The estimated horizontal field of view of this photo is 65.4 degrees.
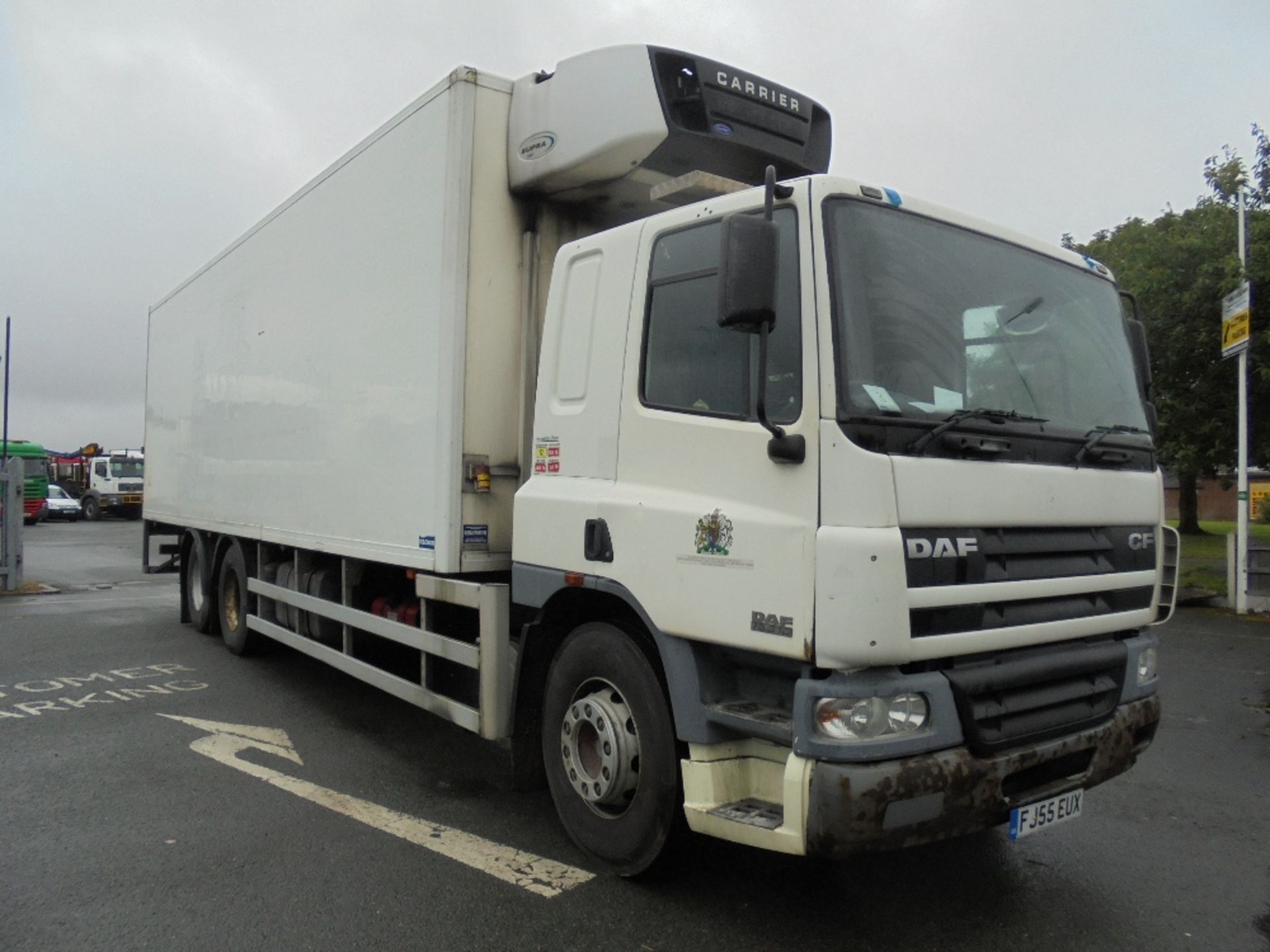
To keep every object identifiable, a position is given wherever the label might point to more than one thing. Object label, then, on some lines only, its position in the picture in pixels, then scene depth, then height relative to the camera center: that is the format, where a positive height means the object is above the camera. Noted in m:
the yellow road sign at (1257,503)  28.69 +0.32
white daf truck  3.25 +0.12
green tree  13.59 +2.44
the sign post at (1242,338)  11.17 +2.01
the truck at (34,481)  33.94 +0.30
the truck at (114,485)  36.41 +0.21
